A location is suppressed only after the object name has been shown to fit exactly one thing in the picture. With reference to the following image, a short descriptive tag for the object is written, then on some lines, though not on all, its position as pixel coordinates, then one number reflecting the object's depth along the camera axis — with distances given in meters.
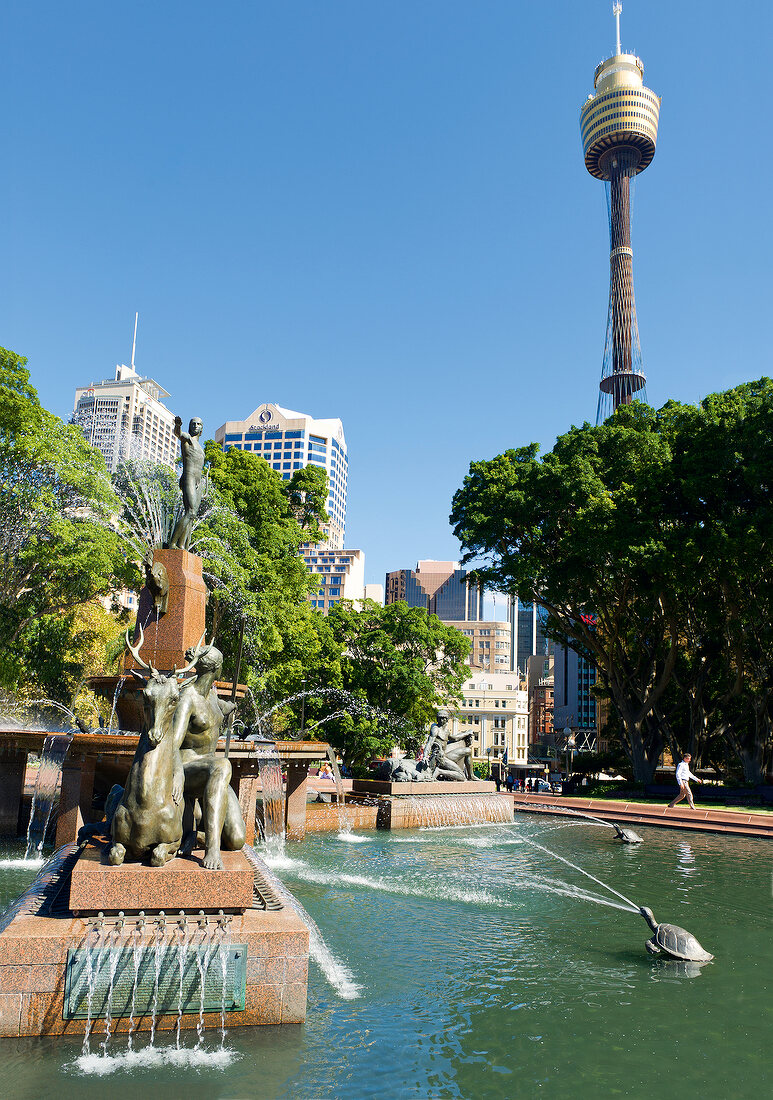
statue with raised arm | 14.03
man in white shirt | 23.05
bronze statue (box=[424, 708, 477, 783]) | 22.19
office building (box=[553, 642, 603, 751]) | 90.19
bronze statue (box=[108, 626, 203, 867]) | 6.86
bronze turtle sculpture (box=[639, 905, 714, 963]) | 8.78
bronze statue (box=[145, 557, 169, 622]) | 13.28
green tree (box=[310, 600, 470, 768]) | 39.12
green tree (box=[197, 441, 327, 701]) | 27.98
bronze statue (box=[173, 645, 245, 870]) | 7.23
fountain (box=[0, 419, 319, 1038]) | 6.01
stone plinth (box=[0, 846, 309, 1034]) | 5.94
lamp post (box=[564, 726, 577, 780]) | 67.88
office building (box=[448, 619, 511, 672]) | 147.75
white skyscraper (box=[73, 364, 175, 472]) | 132.88
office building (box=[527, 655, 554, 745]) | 165.50
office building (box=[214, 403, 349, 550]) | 155.00
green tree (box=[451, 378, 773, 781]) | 28.31
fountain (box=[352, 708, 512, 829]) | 19.81
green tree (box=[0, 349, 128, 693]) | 26.89
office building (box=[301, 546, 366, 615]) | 149.00
